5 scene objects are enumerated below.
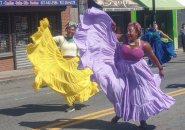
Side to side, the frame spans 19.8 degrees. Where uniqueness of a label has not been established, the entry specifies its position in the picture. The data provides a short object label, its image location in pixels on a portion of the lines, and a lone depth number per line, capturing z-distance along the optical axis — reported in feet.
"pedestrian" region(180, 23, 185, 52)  83.51
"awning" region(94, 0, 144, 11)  84.08
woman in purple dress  25.81
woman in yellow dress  32.30
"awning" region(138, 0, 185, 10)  93.81
